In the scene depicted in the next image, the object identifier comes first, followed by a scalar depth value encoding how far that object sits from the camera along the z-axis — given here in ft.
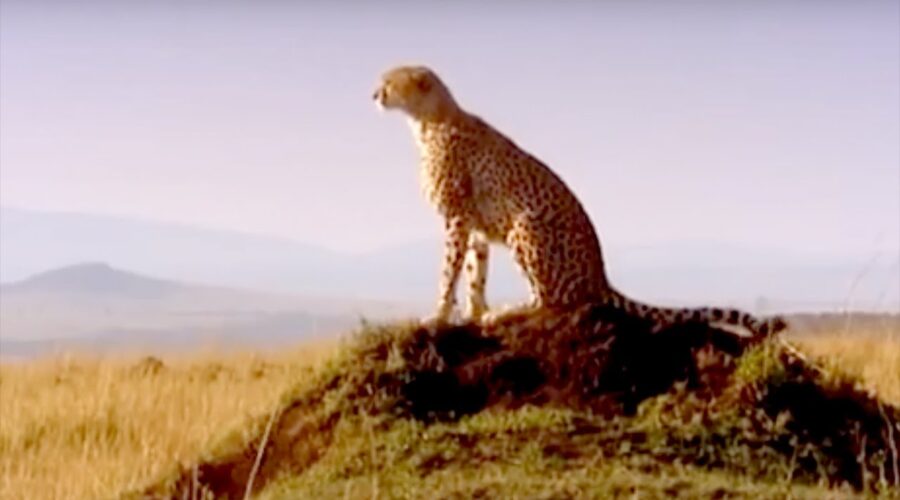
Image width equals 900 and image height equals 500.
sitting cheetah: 66.39
